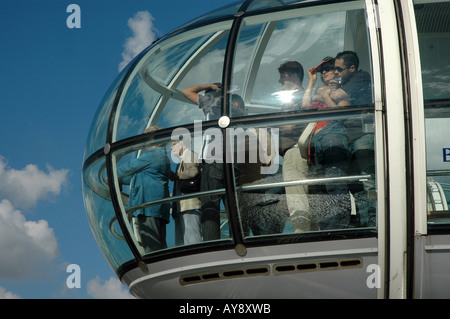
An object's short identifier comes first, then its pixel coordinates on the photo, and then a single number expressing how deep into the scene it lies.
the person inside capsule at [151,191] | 7.48
